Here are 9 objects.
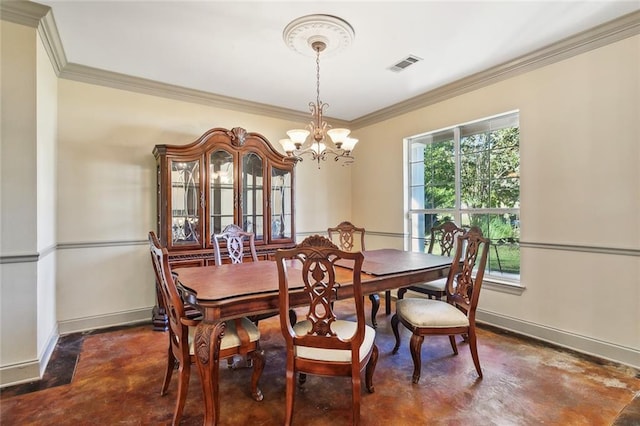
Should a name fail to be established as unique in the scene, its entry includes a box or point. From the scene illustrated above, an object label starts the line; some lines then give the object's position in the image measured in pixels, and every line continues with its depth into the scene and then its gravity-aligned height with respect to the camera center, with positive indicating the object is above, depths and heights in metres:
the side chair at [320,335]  1.67 -0.67
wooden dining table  1.65 -0.44
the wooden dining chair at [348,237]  3.62 -0.28
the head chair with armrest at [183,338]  1.76 -0.75
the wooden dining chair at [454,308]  2.24 -0.72
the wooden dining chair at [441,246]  2.99 -0.36
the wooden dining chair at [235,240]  3.02 -0.26
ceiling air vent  2.96 +1.45
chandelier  2.34 +1.38
